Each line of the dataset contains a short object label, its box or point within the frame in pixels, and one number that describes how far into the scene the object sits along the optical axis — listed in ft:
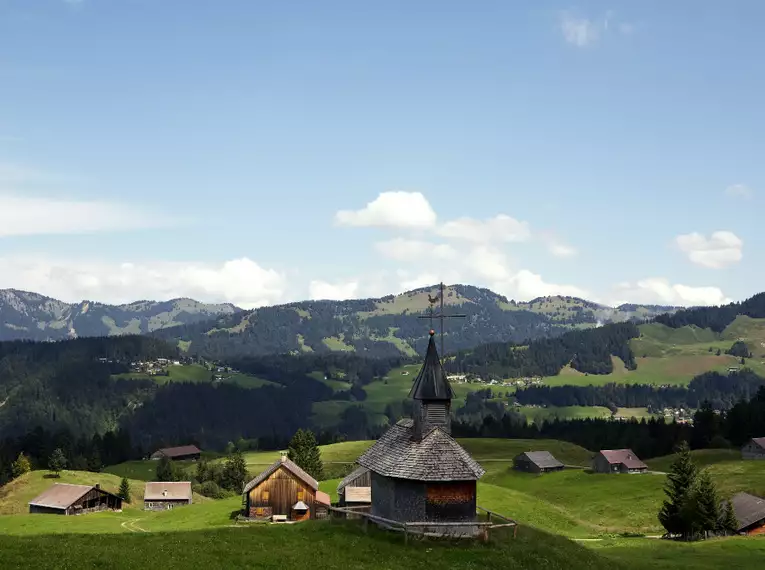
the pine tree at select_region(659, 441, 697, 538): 250.57
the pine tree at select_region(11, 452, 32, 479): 559.38
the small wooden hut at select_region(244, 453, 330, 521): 283.38
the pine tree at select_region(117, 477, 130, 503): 429.38
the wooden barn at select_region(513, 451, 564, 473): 495.82
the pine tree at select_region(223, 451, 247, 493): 508.53
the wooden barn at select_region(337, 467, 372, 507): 267.39
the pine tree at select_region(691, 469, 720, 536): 249.34
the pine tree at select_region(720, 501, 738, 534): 258.98
